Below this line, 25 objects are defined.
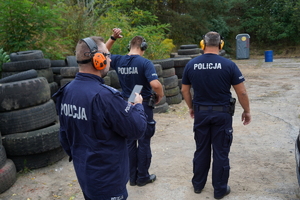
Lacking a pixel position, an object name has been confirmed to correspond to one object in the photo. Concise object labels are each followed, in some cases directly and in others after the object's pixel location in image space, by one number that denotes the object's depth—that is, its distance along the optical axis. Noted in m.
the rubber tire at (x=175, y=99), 10.21
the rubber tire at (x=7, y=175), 4.68
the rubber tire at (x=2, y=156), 4.82
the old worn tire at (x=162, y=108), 9.18
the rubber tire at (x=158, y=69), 9.27
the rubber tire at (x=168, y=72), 9.94
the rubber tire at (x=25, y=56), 7.27
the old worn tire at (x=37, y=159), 5.39
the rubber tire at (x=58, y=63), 8.71
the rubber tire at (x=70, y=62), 8.32
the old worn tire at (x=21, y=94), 5.33
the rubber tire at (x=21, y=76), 5.84
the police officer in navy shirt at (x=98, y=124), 2.54
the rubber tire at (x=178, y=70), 11.01
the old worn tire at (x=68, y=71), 7.49
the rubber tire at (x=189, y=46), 14.79
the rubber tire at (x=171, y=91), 10.07
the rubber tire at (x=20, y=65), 7.02
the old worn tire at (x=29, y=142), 5.25
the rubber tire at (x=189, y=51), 13.21
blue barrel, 22.80
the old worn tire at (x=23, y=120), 5.35
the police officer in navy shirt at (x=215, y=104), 4.16
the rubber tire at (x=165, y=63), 9.77
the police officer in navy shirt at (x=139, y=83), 4.57
